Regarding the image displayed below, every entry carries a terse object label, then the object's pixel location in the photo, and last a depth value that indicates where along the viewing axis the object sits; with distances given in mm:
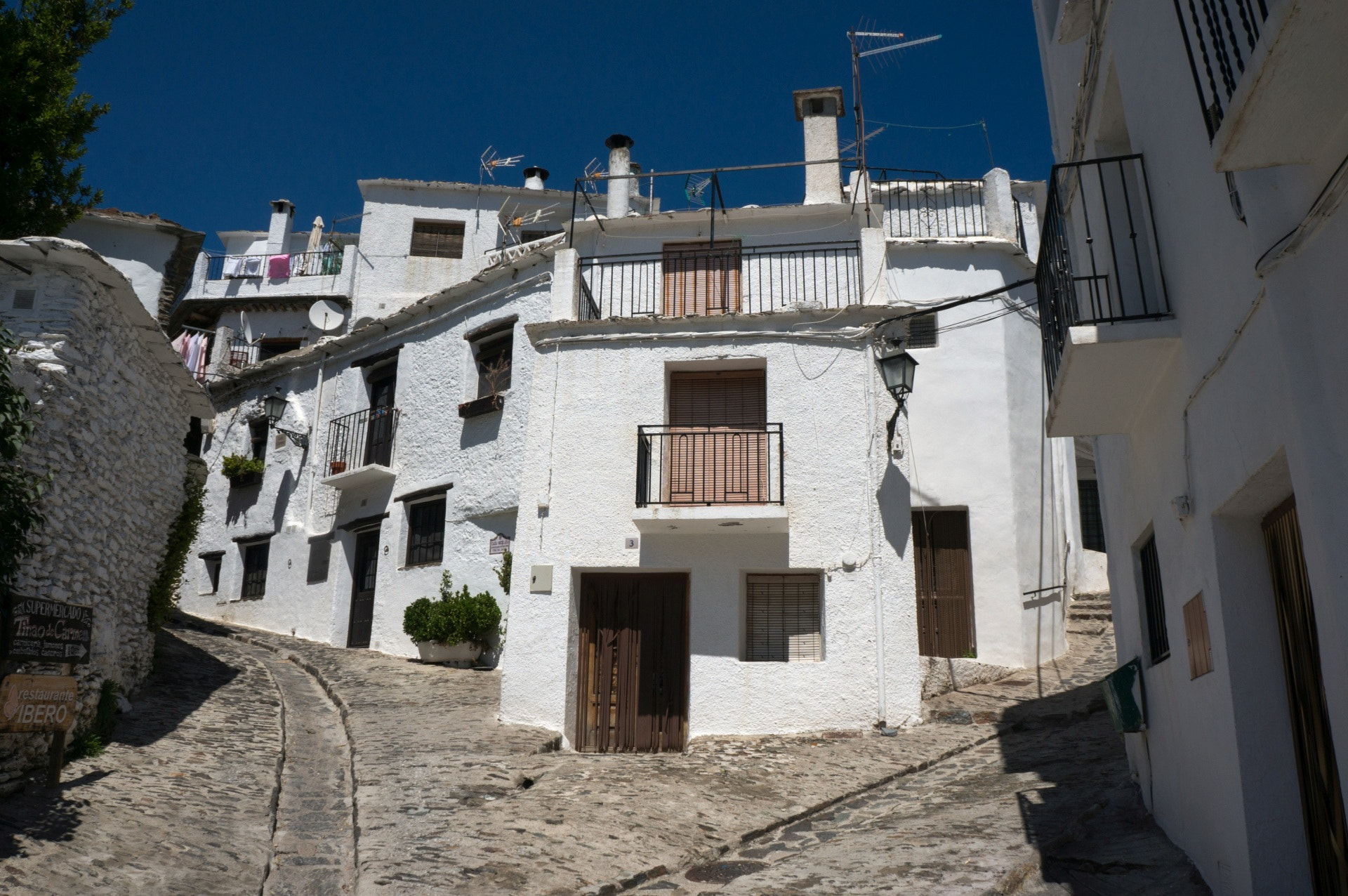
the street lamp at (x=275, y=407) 19375
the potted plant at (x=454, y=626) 14836
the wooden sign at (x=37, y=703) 6707
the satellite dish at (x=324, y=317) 21750
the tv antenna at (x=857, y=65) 14047
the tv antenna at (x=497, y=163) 25969
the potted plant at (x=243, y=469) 20484
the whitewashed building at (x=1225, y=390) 3729
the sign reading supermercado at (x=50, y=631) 6930
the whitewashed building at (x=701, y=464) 10719
